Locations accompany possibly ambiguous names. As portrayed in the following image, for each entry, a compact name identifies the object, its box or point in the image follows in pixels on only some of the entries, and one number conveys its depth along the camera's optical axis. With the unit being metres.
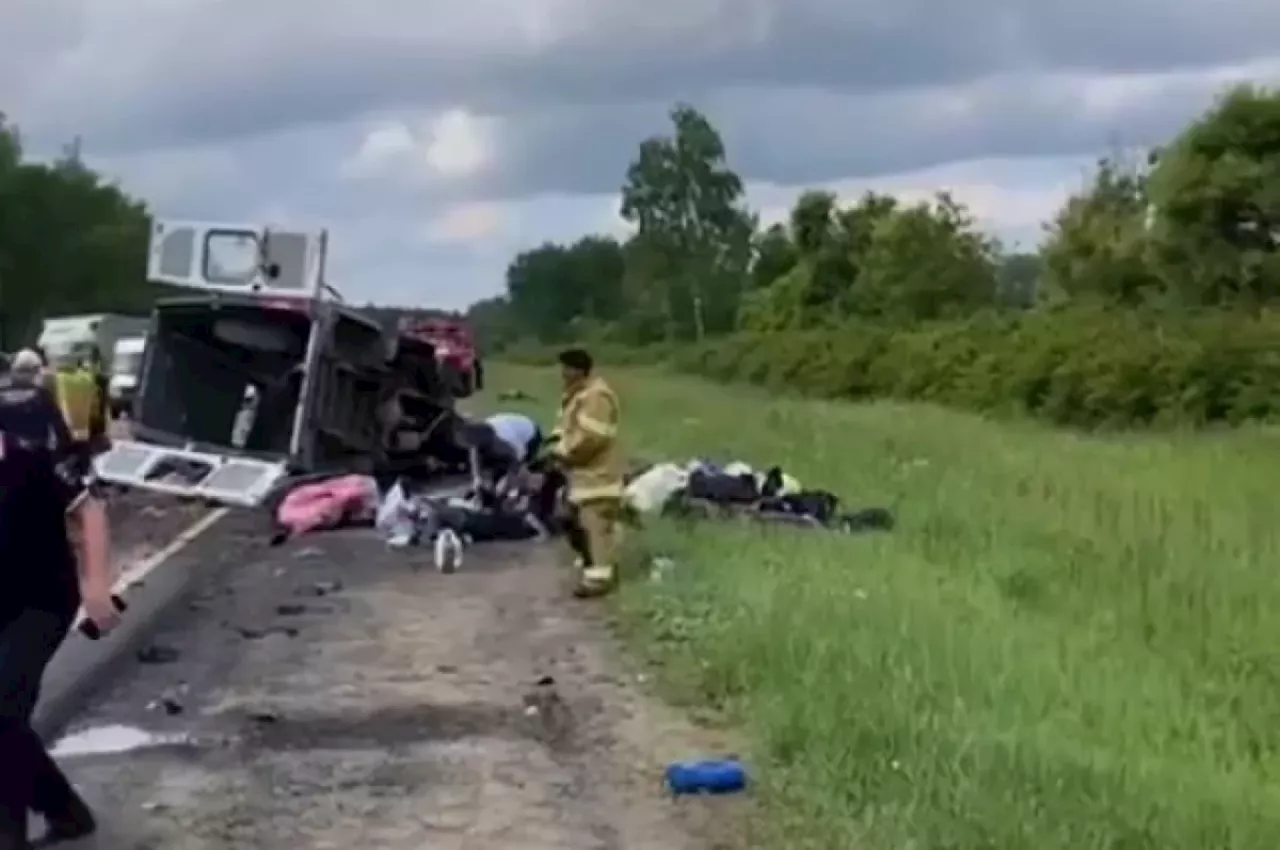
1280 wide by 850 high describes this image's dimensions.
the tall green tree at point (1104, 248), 59.25
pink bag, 20.89
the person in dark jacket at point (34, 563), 8.09
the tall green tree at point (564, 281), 138.62
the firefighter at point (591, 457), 16.20
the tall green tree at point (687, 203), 117.06
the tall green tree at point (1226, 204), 51.84
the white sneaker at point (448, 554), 17.98
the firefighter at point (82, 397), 23.97
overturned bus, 22.92
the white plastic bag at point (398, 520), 19.56
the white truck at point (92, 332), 45.22
